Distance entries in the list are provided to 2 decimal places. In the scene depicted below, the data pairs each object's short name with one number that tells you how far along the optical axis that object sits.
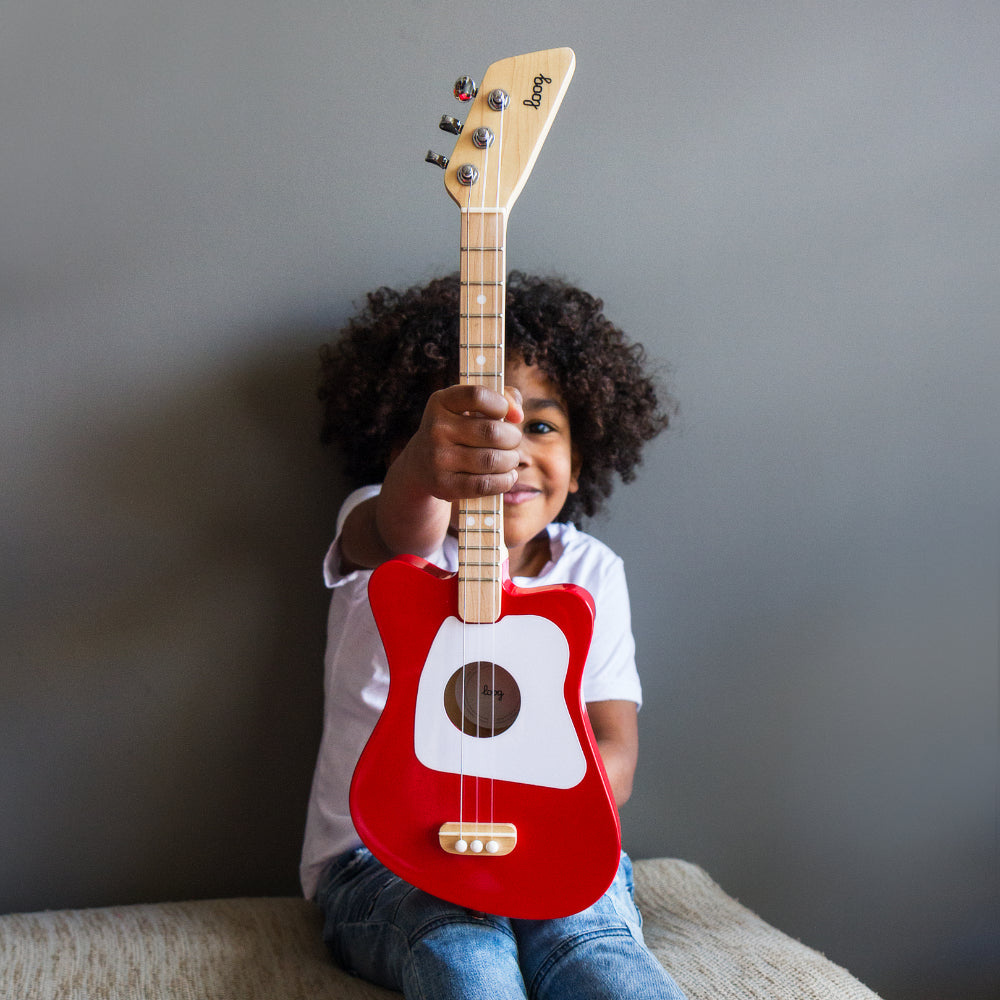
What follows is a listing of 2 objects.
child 0.79
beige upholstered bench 0.90
